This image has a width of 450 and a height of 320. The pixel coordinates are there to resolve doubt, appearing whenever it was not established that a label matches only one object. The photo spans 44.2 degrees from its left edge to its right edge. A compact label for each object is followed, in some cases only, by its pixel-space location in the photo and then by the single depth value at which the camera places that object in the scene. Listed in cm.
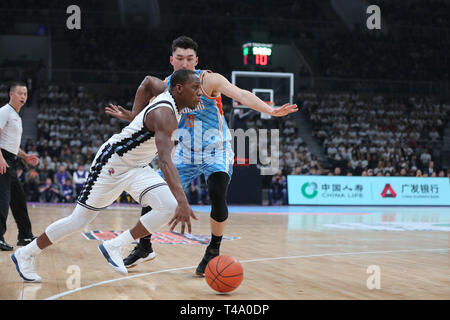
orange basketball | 413
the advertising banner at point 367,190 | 1889
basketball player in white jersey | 435
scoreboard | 1736
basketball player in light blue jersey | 507
